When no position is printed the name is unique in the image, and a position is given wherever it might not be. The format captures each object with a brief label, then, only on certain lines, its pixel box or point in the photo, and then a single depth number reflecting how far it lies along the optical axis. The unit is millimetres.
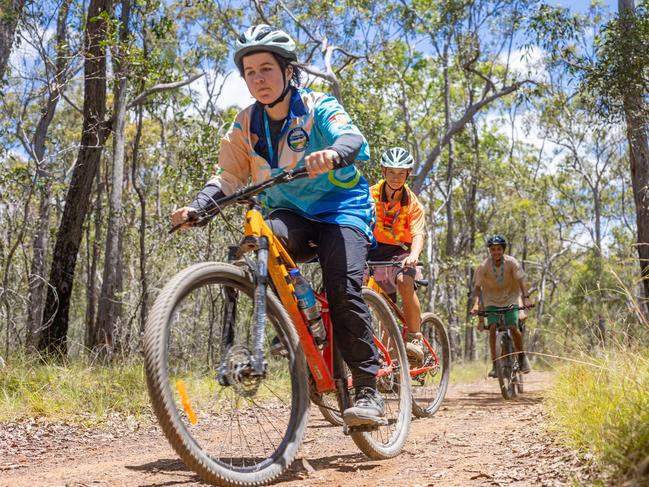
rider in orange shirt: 6630
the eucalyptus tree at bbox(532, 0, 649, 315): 11531
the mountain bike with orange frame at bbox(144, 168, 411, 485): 2973
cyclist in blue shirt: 3787
